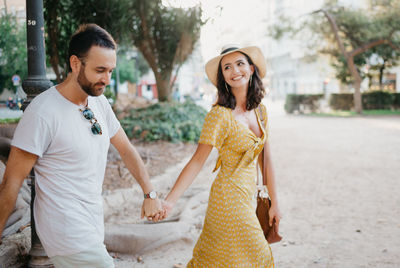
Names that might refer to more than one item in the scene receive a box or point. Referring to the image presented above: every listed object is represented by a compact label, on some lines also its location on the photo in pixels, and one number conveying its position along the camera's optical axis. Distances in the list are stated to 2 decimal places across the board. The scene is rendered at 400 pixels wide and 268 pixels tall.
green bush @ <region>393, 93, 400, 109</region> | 29.84
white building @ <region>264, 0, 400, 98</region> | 56.78
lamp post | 3.00
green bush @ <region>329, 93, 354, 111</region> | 31.33
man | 1.93
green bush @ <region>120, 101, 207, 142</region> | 11.59
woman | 2.71
